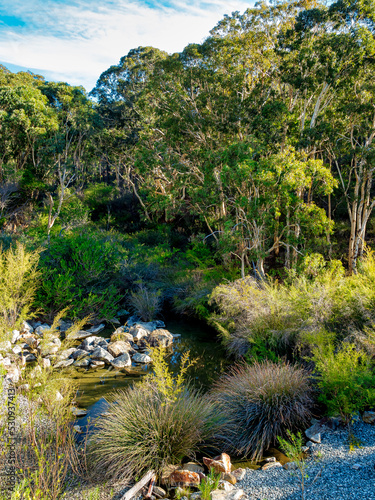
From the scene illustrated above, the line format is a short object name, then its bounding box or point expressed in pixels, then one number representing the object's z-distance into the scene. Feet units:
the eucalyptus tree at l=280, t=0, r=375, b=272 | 33.35
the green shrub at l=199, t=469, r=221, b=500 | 10.99
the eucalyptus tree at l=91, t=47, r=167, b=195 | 77.51
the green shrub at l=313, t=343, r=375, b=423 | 15.65
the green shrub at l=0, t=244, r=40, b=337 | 25.95
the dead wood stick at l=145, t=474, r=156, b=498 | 12.39
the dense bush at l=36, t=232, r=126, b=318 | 34.81
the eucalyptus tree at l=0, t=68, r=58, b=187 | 70.74
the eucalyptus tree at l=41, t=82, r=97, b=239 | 74.95
